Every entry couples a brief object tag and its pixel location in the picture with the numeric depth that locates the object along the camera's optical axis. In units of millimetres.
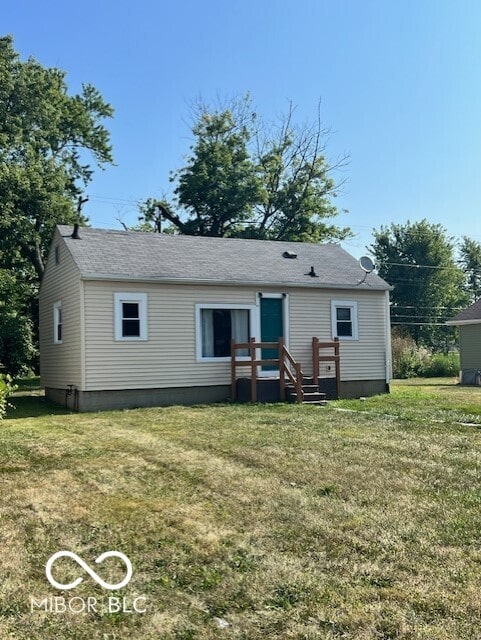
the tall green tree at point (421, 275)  46969
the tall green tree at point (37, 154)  21500
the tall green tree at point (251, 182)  29719
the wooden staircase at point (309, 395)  13453
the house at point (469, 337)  23828
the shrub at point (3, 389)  6641
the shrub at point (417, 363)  26938
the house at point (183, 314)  13164
